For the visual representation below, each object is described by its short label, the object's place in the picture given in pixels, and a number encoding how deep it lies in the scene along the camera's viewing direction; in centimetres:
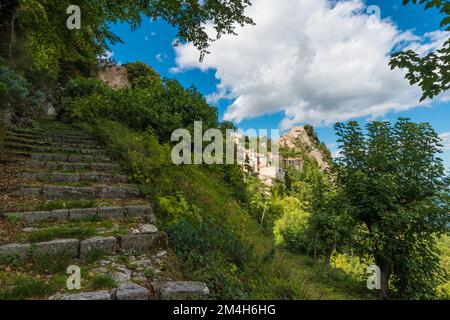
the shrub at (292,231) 1842
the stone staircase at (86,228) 238
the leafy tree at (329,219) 917
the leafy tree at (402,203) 811
